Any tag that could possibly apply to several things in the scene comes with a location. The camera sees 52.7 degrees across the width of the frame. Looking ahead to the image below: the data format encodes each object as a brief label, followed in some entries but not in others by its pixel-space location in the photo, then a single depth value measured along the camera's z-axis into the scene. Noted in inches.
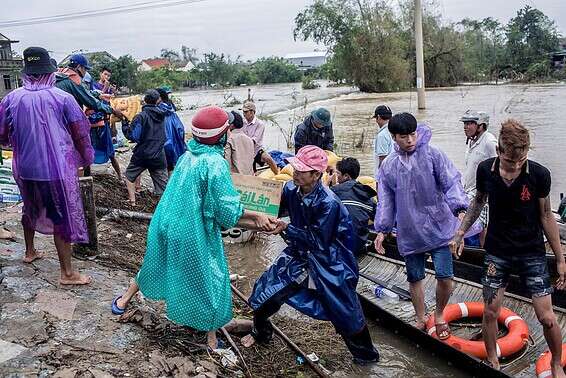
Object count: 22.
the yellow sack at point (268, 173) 335.9
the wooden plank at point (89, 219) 216.2
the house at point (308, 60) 4793.3
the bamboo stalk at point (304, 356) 175.5
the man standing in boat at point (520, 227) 146.4
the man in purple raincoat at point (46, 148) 178.4
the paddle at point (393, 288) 233.5
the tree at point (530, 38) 2311.8
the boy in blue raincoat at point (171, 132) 353.6
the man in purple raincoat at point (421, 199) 181.5
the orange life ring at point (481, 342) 179.7
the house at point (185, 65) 3754.7
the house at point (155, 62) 3567.4
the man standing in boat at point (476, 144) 236.5
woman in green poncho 147.1
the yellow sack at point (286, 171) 340.8
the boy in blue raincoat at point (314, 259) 163.9
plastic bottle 234.5
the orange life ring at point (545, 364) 161.2
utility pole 1024.9
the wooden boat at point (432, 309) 177.9
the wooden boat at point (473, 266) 204.4
